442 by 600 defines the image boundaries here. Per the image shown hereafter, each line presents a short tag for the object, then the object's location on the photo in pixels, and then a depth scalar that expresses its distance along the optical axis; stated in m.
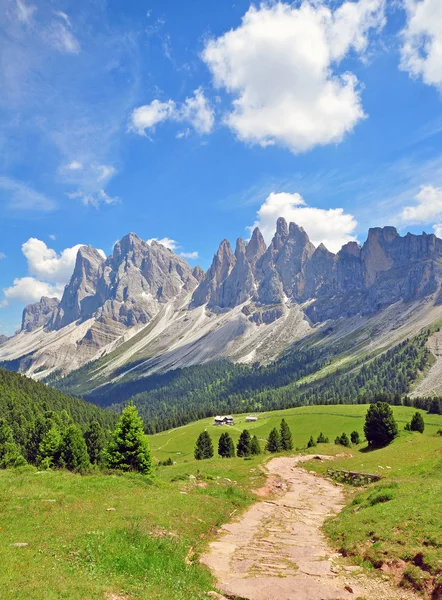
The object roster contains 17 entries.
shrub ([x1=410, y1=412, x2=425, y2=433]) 77.81
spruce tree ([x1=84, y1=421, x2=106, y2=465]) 85.56
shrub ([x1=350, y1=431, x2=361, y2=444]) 87.93
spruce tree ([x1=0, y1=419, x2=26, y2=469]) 58.47
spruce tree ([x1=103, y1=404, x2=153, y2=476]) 45.28
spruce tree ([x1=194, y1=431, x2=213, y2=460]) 88.75
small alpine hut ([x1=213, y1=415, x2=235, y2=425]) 174.00
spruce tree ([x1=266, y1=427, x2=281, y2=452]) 81.81
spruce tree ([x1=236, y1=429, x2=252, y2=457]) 83.12
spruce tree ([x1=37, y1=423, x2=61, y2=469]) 61.22
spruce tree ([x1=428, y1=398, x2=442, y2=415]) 141.36
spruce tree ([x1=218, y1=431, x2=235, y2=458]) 87.62
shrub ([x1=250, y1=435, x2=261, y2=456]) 81.38
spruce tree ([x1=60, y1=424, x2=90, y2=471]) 60.69
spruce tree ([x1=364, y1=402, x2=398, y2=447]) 66.69
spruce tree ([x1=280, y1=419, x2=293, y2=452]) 82.94
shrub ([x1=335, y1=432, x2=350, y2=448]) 79.36
